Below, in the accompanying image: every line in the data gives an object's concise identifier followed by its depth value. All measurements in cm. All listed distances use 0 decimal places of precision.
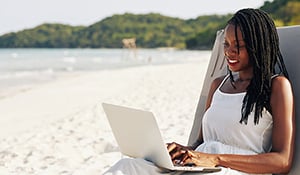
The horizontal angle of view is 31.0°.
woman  211
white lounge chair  241
